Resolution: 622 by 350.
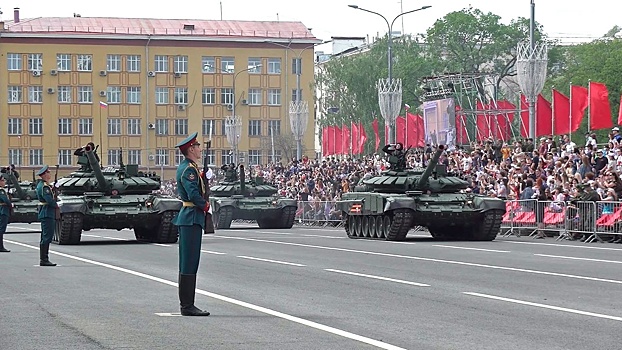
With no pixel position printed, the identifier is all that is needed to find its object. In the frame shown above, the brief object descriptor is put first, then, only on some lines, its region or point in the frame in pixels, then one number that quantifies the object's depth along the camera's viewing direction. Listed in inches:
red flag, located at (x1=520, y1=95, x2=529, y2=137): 2242.1
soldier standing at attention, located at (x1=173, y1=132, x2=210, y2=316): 535.8
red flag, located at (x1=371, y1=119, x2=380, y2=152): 2623.5
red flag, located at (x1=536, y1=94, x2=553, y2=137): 1845.5
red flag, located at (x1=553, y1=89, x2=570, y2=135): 1718.8
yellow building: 3850.9
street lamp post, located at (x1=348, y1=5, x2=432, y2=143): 2041.1
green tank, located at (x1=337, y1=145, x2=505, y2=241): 1240.2
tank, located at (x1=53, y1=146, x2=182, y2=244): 1227.2
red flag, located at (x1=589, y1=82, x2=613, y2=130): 1630.2
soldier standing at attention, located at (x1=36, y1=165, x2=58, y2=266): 901.2
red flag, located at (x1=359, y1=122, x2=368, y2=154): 2631.4
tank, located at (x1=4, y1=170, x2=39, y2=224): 1737.2
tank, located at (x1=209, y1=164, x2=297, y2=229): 1808.6
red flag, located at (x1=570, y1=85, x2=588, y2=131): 1683.1
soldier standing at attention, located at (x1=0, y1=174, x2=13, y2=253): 1088.3
